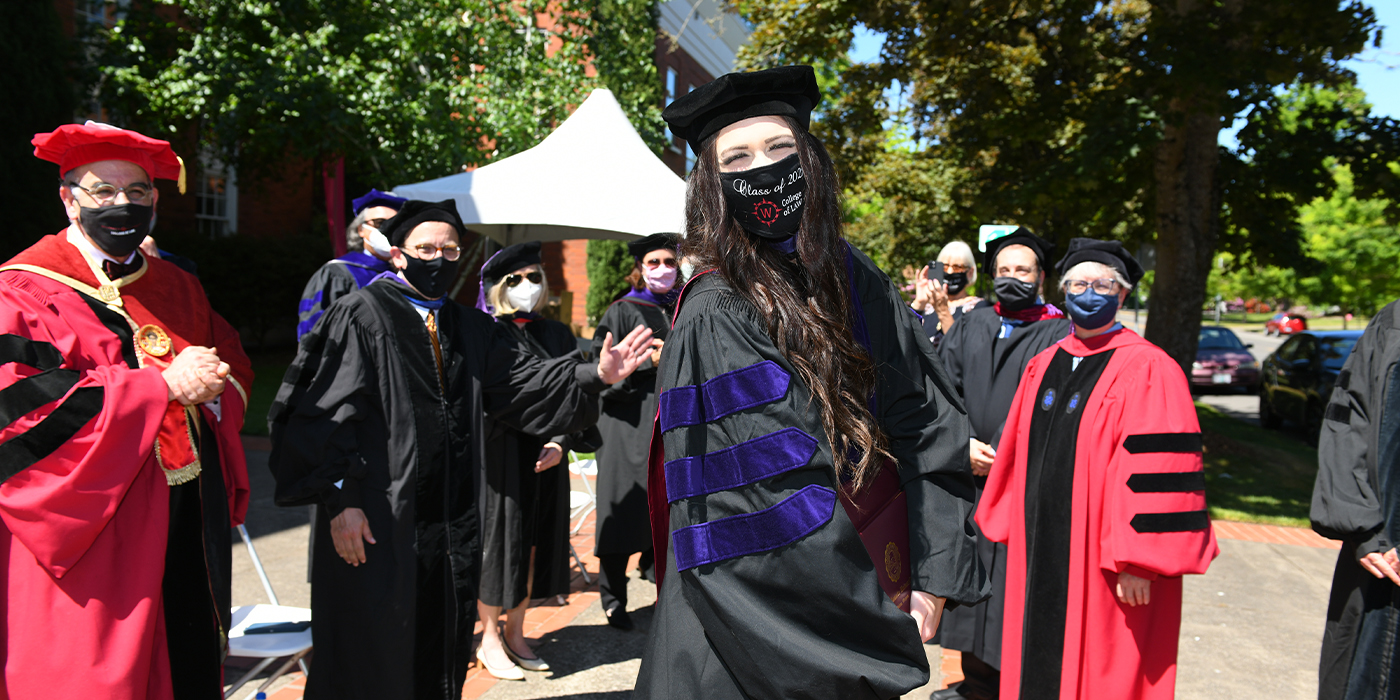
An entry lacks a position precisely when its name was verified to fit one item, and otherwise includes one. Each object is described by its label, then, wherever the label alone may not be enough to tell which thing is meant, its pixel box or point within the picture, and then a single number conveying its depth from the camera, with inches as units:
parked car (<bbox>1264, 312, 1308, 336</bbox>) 1509.8
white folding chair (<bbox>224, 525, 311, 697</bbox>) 144.6
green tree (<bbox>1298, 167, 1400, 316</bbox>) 1321.4
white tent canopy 268.8
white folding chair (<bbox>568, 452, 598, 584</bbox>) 252.0
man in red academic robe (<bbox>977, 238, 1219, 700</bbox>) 125.6
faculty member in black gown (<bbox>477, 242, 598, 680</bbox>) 181.8
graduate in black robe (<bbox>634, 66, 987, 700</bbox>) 62.9
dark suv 533.0
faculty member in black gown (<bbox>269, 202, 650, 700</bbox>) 122.6
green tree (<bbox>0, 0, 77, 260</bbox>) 448.8
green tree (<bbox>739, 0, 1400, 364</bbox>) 343.0
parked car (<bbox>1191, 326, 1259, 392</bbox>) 813.2
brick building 629.8
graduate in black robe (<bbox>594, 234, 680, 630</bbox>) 211.6
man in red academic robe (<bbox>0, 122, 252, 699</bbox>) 98.4
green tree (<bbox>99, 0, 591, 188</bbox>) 409.1
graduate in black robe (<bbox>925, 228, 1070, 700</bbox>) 165.6
